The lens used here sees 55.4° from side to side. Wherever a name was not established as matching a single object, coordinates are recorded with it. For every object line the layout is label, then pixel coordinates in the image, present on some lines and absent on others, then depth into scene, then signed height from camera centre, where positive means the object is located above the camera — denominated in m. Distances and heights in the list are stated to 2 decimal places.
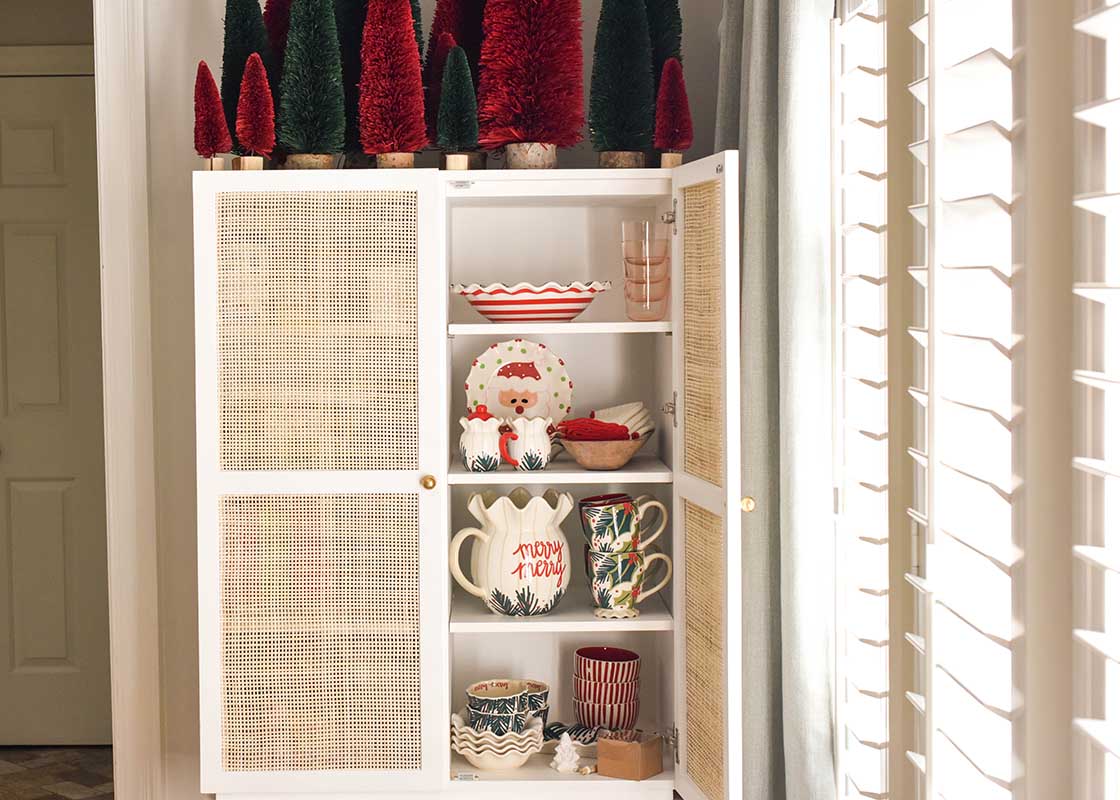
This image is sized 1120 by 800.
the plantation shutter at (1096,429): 0.92 -0.06
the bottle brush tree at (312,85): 2.05 +0.55
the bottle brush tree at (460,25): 2.25 +0.72
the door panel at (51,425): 3.27 -0.16
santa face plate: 2.26 -0.03
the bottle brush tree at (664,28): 2.19 +0.69
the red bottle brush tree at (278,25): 2.26 +0.73
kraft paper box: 2.11 -0.78
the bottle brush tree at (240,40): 2.18 +0.68
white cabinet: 2.02 -0.21
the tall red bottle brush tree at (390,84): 2.06 +0.55
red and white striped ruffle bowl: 2.14 +0.13
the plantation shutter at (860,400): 1.66 -0.06
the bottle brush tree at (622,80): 2.11 +0.57
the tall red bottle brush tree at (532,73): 2.08 +0.58
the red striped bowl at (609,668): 2.26 -0.64
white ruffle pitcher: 2.15 -0.39
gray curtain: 1.79 -0.04
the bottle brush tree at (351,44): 2.23 +0.68
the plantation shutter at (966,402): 1.15 -0.04
